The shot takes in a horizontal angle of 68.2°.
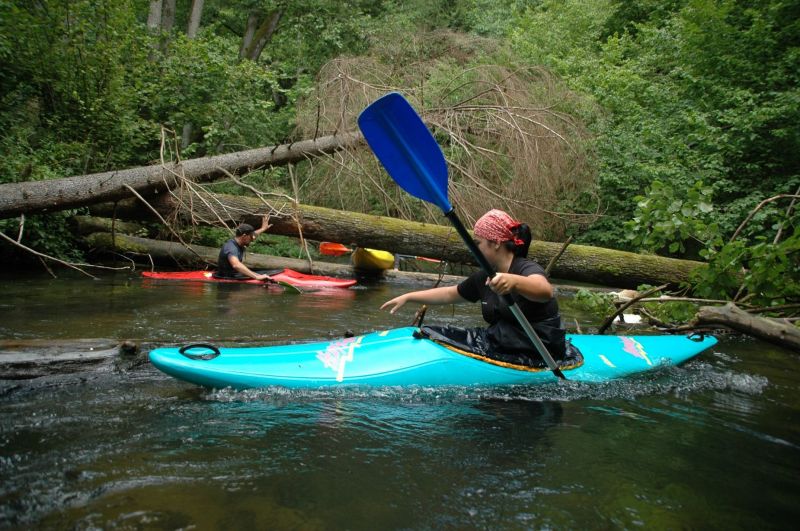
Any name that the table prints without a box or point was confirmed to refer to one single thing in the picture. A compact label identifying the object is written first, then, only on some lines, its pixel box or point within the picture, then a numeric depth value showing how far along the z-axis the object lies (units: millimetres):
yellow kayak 9680
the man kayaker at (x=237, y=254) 7699
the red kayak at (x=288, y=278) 8203
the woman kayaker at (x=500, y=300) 3460
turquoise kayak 3201
